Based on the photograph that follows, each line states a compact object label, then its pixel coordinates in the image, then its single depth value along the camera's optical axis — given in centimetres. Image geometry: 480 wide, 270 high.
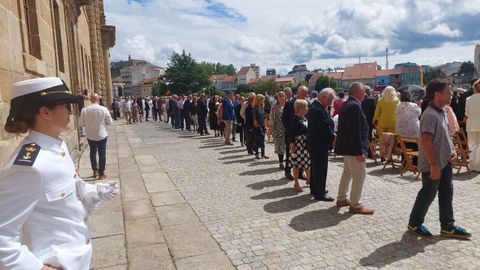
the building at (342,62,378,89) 12164
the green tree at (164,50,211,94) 8099
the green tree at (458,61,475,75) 10560
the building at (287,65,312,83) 16738
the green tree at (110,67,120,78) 17380
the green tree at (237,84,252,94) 10588
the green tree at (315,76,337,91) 10379
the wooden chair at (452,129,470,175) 762
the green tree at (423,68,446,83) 9775
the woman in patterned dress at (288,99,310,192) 651
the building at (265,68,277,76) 17679
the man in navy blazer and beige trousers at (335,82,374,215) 513
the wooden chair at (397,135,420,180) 750
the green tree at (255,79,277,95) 10931
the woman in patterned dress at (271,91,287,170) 844
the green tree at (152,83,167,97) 8900
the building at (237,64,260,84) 14800
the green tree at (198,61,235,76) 16540
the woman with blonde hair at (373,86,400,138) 868
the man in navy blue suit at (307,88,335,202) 571
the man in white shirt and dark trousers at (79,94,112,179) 757
